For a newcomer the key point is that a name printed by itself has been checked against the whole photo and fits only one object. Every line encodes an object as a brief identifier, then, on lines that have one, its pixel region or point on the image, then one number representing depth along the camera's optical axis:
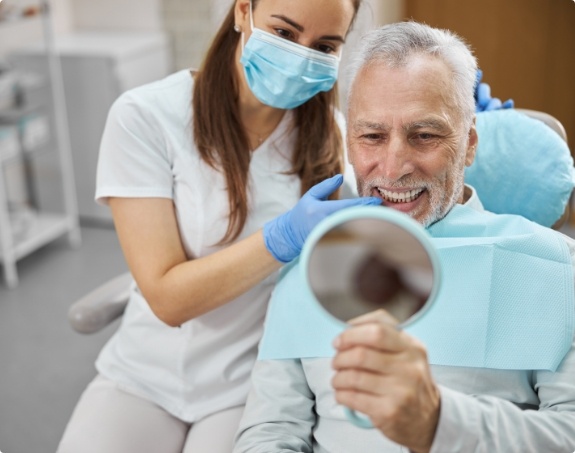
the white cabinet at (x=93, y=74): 3.68
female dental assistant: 1.39
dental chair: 1.46
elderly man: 1.10
